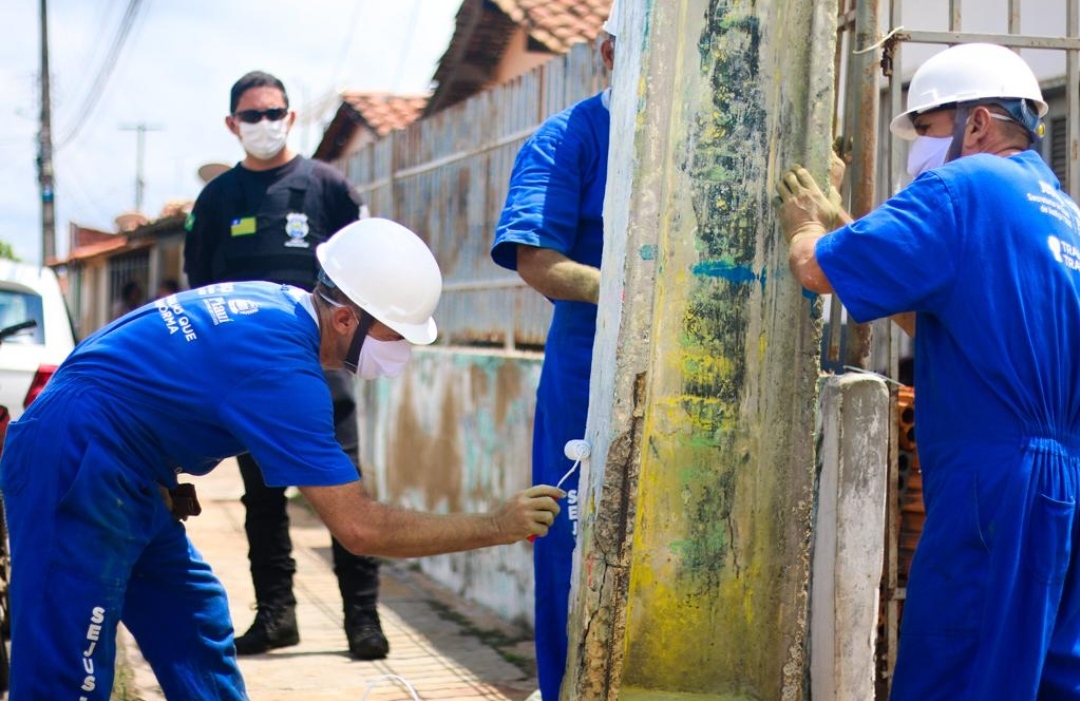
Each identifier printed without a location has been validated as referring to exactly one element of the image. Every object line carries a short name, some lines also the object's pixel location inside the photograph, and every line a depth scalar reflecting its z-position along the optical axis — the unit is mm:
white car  5621
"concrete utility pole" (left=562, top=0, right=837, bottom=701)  2955
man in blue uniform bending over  2678
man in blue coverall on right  2562
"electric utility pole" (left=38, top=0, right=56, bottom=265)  23953
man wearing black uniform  4918
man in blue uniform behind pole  3316
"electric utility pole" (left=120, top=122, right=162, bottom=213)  52312
